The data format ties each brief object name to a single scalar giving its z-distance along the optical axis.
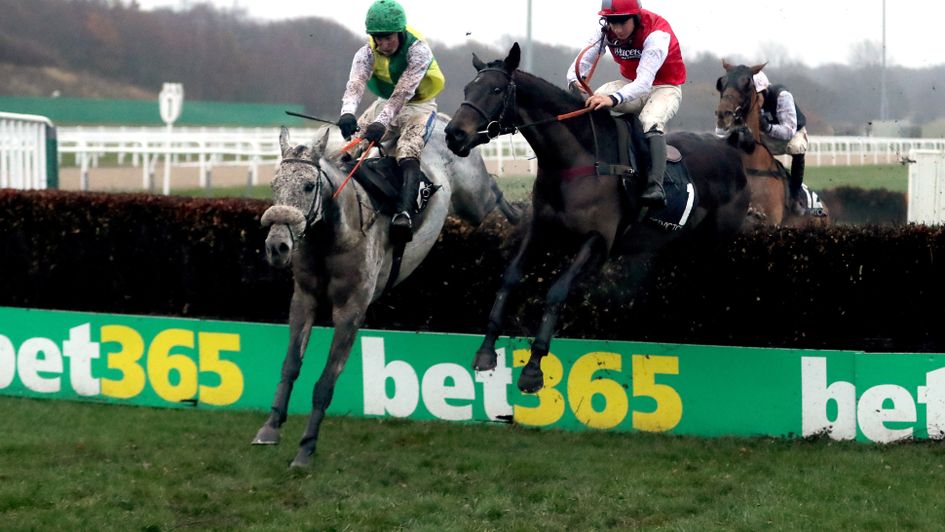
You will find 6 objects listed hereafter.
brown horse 20.25
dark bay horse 14.61
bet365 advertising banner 15.35
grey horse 13.64
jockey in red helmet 15.84
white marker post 50.69
